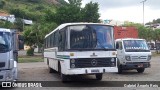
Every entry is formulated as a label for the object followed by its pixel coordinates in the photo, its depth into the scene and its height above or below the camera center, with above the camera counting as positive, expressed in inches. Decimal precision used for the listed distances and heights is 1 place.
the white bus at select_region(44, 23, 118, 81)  278.1 -6.8
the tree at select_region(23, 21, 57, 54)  900.8 +63.7
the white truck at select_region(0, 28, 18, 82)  259.5 -19.4
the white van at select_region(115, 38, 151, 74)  390.7 -22.2
